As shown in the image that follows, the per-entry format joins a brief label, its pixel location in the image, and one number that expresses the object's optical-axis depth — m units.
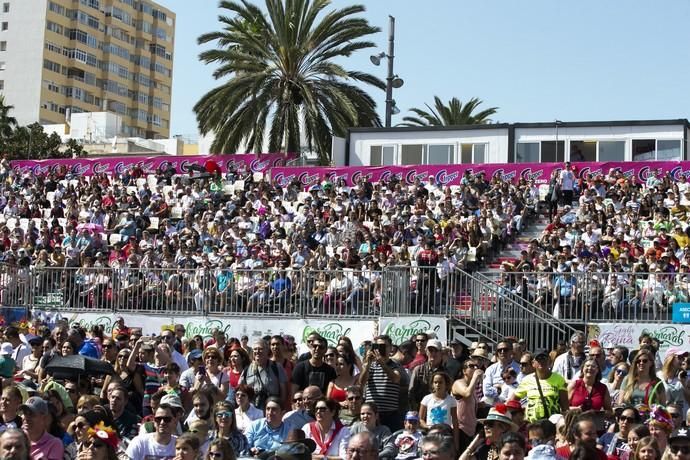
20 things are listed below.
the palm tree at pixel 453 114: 52.50
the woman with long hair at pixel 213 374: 13.64
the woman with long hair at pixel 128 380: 13.35
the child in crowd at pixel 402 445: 10.38
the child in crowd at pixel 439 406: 11.97
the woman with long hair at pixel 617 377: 13.51
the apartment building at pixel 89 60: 104.06
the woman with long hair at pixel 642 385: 12.47
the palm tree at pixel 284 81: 41.94
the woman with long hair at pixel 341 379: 12.80
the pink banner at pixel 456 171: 33.59
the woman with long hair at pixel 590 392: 12.48
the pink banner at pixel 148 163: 40.16
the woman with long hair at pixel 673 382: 12.60
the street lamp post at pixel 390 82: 43.34
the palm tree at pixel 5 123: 72.44
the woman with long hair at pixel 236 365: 13.75
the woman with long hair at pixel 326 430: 10.76
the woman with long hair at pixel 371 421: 10.75
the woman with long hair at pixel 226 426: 10.76
